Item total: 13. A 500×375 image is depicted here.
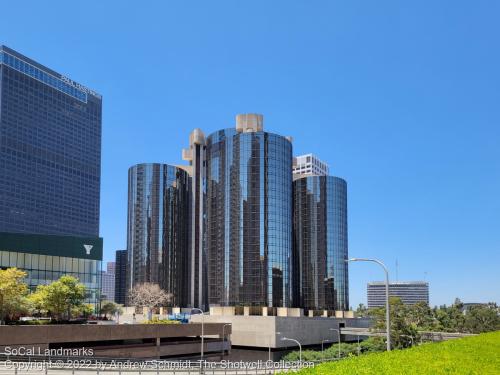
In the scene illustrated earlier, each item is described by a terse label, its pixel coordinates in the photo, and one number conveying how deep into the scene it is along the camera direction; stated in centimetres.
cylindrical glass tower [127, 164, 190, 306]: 17862
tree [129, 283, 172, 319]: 17250
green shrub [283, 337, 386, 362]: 10038
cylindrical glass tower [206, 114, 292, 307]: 14975
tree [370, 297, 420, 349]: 11275
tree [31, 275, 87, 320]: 8962
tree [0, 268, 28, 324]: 8125
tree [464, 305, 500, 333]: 16738
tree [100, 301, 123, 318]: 16212
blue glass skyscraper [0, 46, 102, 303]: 10868
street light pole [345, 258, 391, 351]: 3507
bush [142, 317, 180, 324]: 10656
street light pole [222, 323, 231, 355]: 12299
